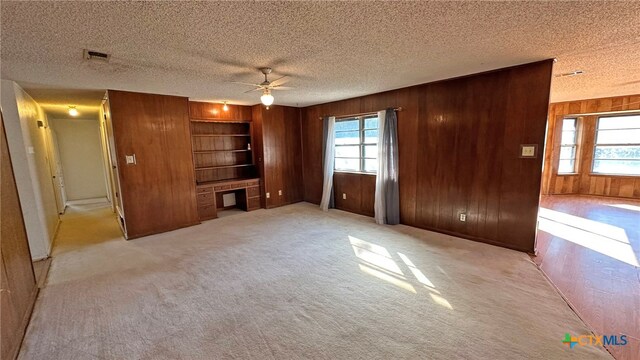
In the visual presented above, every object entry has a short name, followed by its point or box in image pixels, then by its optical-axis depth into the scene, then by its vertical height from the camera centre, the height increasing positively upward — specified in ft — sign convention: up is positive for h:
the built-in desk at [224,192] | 17.58 -3.10
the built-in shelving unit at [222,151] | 18.94 +0.13
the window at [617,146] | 20.01 -0.50
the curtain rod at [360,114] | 14.83 +2.21
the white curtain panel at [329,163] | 18.65 -1.03
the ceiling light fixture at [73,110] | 17.71 +3.27
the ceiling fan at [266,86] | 10.05 +2.61
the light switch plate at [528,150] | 10.69 -0.32
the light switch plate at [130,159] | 13.97 -0.20
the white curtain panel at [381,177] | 15.55 -1.81
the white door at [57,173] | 19.12 -1.24
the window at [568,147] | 22.00 -0.49
